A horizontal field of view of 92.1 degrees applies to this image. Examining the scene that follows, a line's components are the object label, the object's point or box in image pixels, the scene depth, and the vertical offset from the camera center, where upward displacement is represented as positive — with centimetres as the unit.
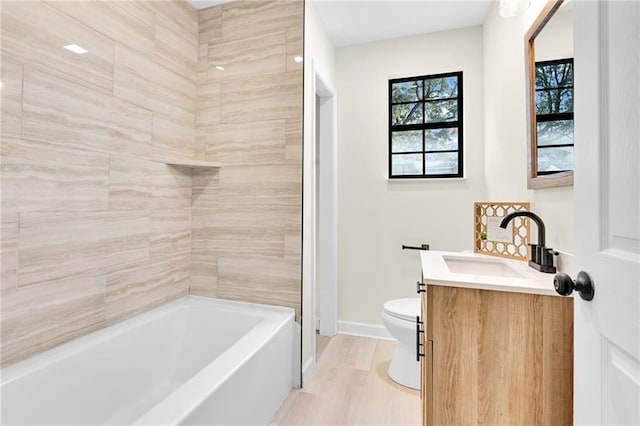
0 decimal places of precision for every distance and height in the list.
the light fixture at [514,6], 147 +99
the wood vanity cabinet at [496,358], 97 -48
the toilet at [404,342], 190 -81
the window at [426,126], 248 +71
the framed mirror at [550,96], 120 +50
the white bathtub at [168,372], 112 -72
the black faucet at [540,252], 124 -16
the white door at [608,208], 57 +1
